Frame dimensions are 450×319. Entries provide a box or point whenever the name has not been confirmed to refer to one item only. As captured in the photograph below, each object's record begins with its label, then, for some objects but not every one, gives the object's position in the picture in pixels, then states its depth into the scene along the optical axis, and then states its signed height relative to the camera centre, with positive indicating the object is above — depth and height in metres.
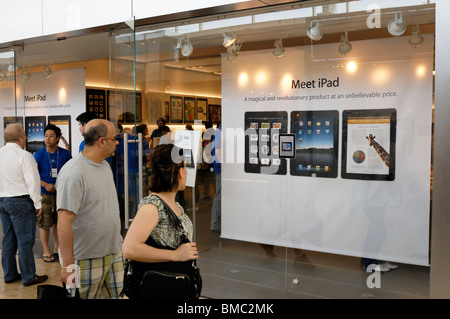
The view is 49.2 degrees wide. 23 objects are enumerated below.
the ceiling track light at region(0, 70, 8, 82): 7.09 +0.88
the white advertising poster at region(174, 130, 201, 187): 5.09 -0.11
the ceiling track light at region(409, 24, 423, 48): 3.91 +0.80
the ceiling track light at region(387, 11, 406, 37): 4.01 +0.92
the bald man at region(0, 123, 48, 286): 5.34 -0.74
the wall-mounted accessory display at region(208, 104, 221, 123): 5.05 +0.25
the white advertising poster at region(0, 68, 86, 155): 9.16 +0.63
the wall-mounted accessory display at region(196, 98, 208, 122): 5.05 +0.31
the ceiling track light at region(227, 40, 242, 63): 4.95 +0.88
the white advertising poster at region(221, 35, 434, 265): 4.07 -0.11
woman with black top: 2.50 -0.44
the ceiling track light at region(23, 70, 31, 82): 8.70 +1.13
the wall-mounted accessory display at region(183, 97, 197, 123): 4.99 +0.28
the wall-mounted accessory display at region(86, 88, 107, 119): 10.62 +0.79
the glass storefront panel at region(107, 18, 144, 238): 5.38 +0.30
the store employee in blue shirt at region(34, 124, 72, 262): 6.27 -0.46
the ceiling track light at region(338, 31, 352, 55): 4.35 +0.82
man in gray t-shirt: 3.17 -0.55
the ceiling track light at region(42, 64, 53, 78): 9.09 +1.22
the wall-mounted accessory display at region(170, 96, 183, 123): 5.12 +0.30
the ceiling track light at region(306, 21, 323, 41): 4.50 +0.97
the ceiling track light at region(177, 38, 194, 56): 5.17 +0.96
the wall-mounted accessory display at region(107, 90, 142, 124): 5.43 +0.36
